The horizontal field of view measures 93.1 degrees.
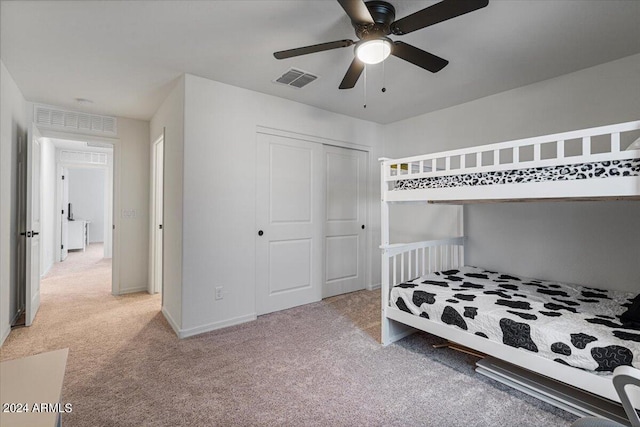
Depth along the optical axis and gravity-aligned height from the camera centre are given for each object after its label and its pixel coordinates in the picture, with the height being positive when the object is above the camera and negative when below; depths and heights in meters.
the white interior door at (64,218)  6.23 -0.18
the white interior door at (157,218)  3.88 -0.10
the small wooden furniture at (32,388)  0.75 -0.51
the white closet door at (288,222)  3.17 -0.13
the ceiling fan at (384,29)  1.40 +0.95
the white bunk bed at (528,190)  1.50 +0.14
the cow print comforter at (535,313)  1.48 -0.61
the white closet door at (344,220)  3.77 -0.11
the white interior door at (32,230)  2.82 -0.20
